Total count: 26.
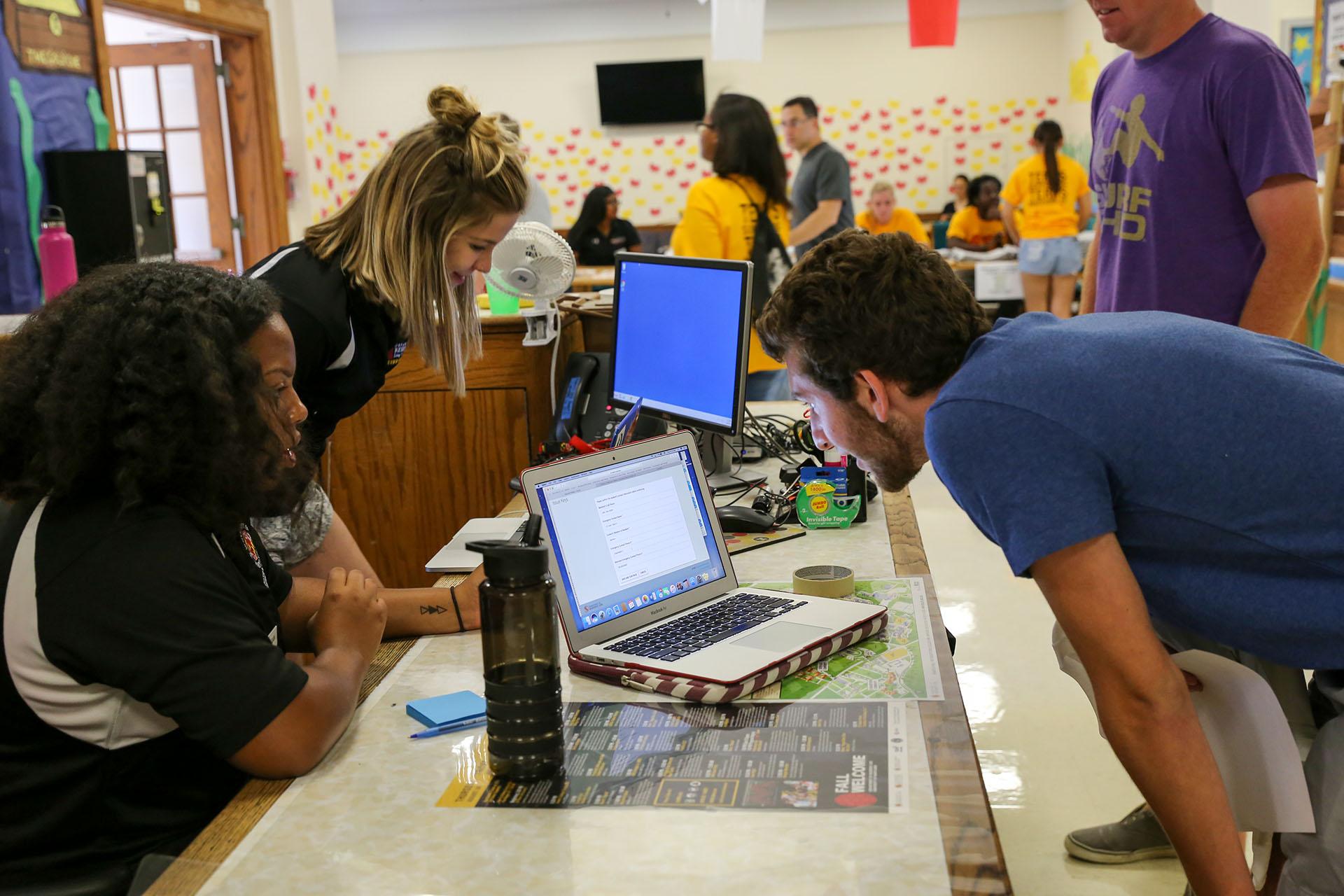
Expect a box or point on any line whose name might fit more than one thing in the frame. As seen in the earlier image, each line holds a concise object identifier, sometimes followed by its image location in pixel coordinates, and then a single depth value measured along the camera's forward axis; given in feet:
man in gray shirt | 14.60
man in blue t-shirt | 3.87
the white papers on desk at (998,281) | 25.30
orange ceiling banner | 11.98
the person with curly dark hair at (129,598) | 3.67
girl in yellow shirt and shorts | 23.22
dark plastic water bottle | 3.77
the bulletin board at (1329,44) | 13.80
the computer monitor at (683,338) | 7.30
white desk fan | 9.27
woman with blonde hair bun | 6.43
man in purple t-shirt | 6.68
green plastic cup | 10.23
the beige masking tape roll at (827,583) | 5.40
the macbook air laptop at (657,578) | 4.78
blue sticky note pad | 4.29
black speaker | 13.46
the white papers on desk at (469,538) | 6.17
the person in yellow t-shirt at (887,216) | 25.35
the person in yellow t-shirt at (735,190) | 11.93
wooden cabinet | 9.49
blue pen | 4.23
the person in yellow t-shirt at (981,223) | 28.27
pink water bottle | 12.48
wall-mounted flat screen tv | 32.22
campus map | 4.40
